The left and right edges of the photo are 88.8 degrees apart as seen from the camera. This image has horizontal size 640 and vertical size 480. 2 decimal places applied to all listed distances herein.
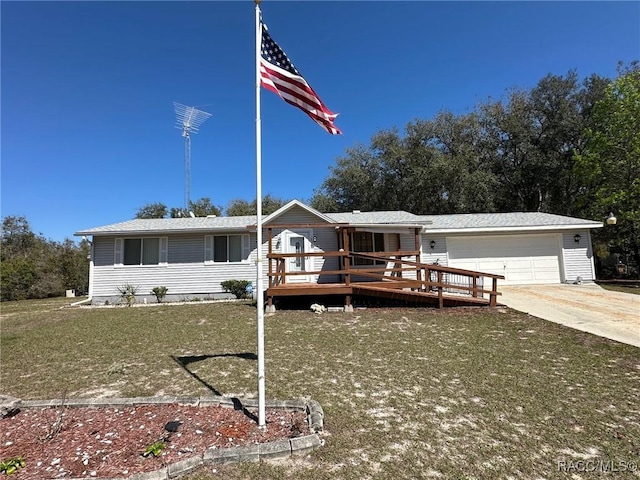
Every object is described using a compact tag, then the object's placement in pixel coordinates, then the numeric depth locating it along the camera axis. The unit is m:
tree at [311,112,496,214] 23.98
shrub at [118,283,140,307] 14.15
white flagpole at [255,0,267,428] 3.52
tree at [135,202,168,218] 38.66
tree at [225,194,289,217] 38.31
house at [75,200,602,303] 14.30
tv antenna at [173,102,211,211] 19.16
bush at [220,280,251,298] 13.94
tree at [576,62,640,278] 17.41
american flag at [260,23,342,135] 3.91
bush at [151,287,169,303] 14.03
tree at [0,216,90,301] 20.06
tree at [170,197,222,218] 36.28
